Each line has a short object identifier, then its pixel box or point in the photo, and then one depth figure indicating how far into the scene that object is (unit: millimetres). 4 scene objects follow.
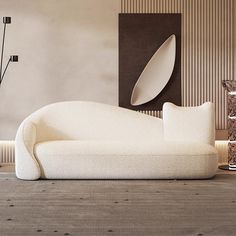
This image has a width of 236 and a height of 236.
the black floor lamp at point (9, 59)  5098
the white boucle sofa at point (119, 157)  4008
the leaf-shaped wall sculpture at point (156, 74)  5426
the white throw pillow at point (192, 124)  4316
